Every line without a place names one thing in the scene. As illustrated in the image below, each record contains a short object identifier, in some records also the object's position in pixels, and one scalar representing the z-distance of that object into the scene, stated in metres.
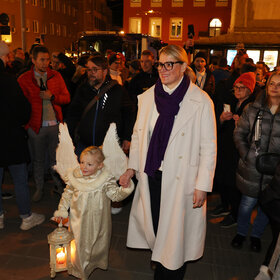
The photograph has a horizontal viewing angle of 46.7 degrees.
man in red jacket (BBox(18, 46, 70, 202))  4.86
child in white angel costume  3.10
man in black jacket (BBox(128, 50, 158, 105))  6.49
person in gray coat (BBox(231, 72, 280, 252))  3.52
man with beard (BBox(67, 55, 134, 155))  4.00
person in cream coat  2.82
